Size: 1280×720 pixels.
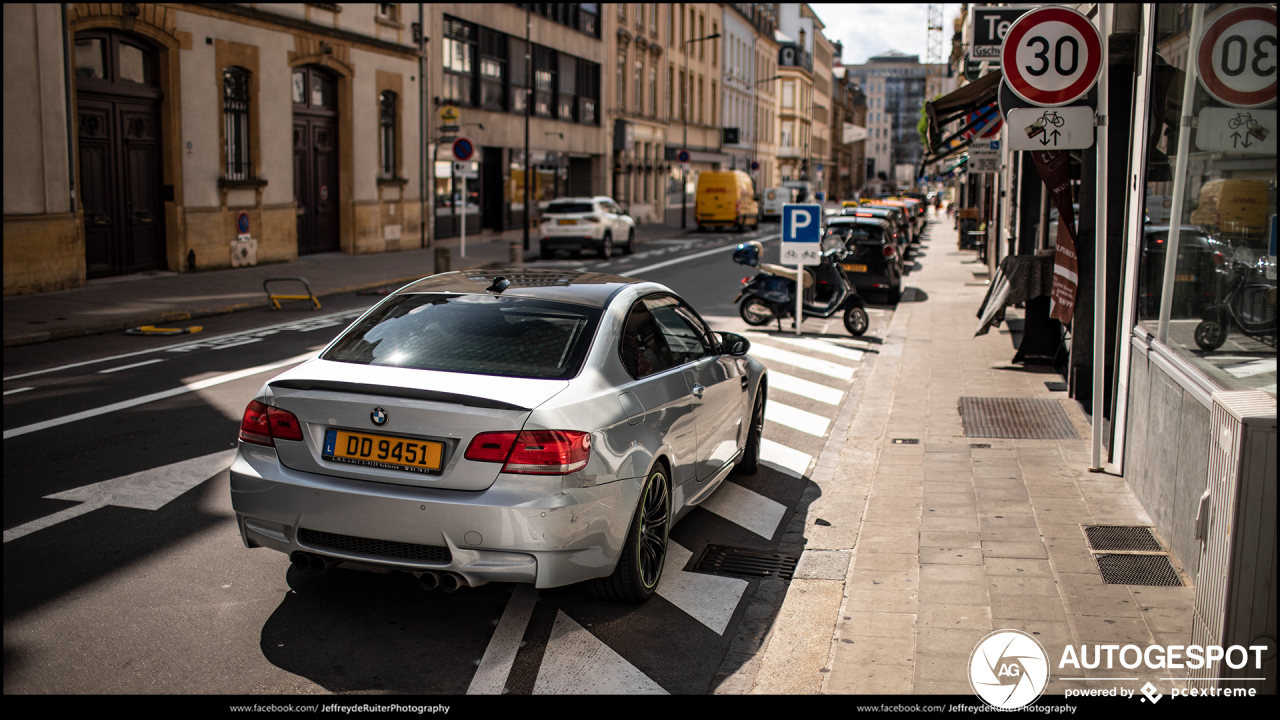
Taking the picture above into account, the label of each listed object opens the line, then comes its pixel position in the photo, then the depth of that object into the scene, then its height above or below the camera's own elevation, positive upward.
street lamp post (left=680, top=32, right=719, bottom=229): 48.34 +5.48
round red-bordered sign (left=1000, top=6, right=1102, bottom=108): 7.12 +1.02
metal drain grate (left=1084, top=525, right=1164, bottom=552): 5.89 -1.76
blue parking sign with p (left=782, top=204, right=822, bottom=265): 14.50 -0.33
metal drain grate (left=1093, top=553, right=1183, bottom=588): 5.32 -1.76
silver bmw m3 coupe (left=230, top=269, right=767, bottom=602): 4.47 -1.02
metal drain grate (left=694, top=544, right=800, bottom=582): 5.76 -1.88
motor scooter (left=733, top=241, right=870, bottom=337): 15.55 -1.23
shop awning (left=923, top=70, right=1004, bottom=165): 12.20 +1.28
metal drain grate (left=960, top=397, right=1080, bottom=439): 8.83 -1.74
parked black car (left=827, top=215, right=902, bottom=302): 19.72 -0.74
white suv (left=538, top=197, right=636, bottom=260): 29.62 -0.50
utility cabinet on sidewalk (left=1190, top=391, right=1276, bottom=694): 3.48 -1.04
